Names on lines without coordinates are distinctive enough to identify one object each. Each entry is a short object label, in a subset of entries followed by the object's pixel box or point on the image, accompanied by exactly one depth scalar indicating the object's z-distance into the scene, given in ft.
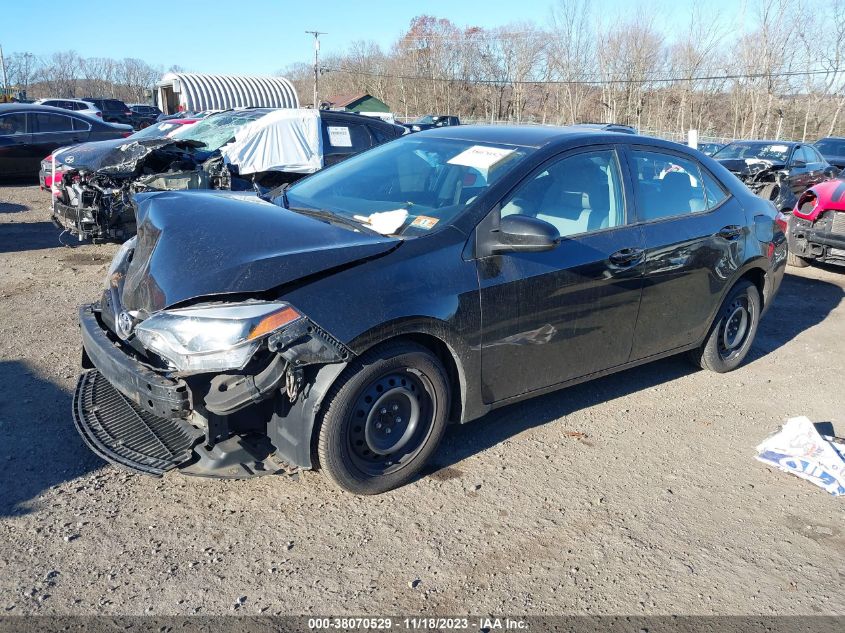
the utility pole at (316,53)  192.06
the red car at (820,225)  27.25
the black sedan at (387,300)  9.50
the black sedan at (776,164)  42.09
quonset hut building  115.14
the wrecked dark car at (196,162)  27.20
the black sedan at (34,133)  44.11
